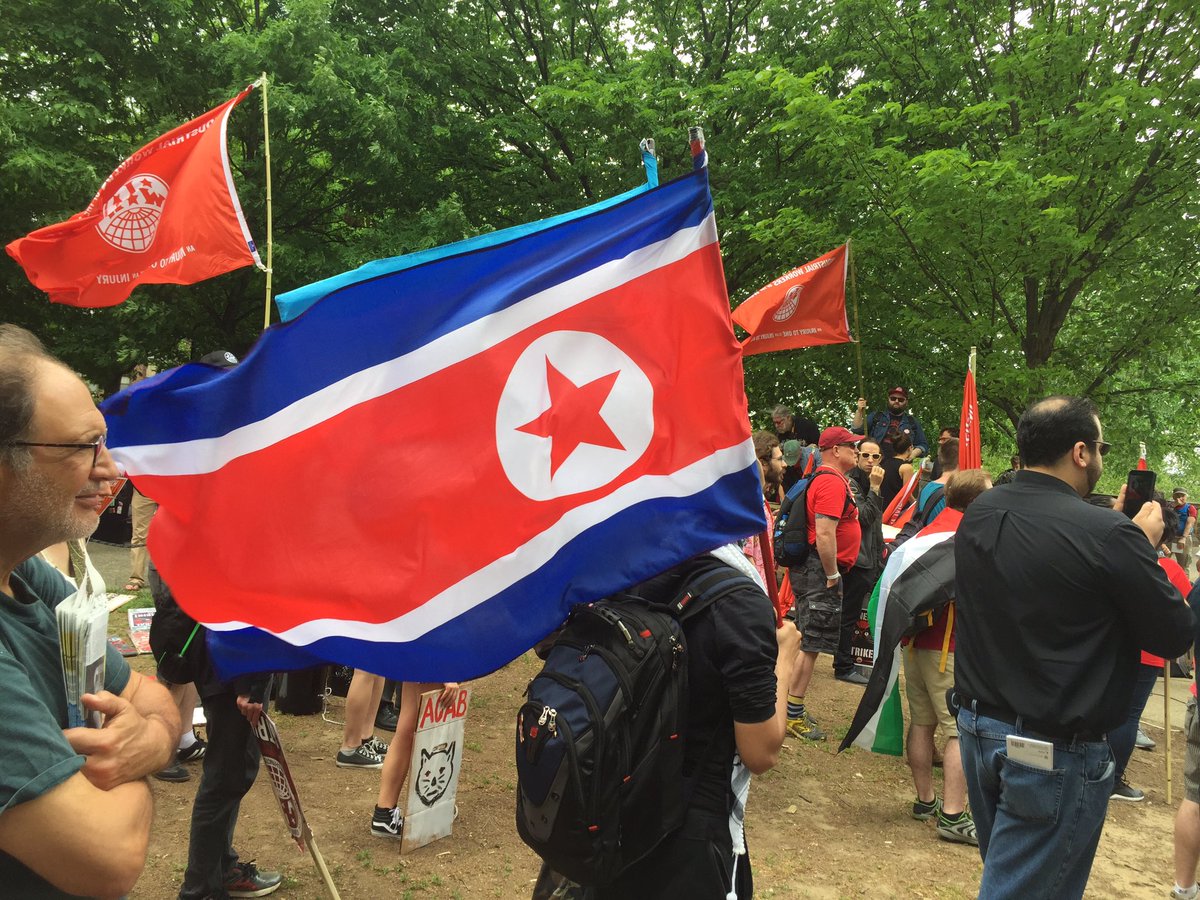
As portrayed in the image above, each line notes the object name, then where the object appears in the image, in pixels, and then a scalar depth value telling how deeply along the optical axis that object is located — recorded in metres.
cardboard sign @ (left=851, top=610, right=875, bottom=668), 8.76
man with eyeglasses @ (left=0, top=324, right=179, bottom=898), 1.39
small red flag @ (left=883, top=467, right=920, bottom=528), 9.30
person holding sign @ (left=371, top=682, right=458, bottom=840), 4.66
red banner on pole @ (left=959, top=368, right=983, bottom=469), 6.80
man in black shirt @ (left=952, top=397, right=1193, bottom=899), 2.91
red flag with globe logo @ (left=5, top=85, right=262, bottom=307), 6.84
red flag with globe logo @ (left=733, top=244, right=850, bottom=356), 10.20
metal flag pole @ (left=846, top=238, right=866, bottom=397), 10.71
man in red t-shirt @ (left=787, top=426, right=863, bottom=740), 6.86
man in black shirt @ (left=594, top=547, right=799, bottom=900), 2.25
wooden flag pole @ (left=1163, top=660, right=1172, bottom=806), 5.99
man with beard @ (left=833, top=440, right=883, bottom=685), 8.08
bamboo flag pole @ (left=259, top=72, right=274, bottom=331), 6.22
